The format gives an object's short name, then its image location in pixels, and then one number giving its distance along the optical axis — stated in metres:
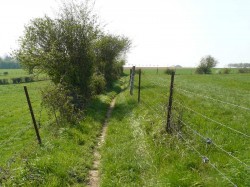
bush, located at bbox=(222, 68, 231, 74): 72.62
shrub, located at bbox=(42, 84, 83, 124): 10.07
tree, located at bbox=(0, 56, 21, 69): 159.06
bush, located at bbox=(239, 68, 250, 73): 71.28
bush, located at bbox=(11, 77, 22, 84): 48.72
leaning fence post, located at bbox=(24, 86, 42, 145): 7.59
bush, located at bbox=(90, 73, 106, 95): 20.82
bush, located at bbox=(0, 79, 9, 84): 48.11
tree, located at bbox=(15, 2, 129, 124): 15.63
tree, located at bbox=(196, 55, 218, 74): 79.62
